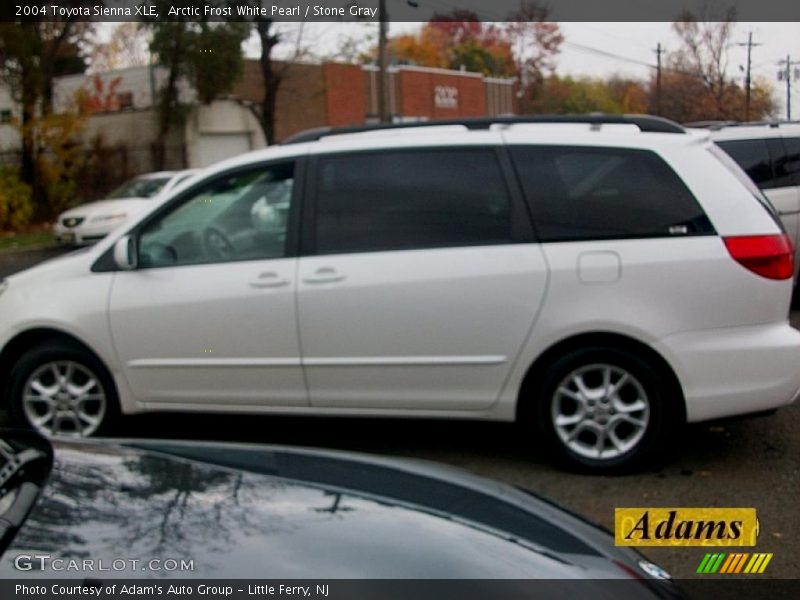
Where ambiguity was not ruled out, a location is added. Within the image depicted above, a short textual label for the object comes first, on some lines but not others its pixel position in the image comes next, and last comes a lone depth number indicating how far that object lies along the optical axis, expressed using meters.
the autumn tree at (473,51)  54.44
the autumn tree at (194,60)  16.47
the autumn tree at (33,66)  23.20
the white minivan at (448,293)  4.83
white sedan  18.83
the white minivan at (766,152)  9.70
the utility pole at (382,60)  25.58
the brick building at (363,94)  34.88
